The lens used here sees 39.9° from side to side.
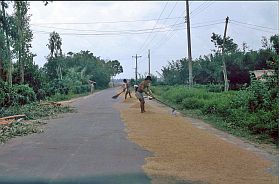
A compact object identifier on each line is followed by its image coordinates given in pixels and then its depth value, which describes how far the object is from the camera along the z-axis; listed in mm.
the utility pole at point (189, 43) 31000
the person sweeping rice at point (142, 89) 20078
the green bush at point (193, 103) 23172
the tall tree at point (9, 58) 24047
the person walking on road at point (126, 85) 34038
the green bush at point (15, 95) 22175
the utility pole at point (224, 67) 35738
